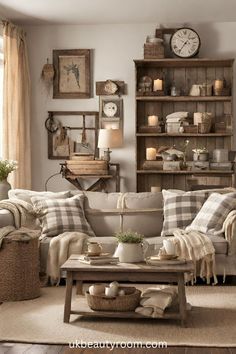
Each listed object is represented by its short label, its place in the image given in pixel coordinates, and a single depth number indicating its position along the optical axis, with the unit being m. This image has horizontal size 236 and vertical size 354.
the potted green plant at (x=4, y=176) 6.68
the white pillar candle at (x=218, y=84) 8.16
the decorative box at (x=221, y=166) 8.14
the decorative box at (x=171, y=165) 8.13
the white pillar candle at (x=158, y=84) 8.22
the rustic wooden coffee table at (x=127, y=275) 4.48
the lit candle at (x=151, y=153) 8.24
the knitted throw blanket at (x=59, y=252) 5.78
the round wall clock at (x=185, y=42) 8.16
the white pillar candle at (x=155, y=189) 8.12
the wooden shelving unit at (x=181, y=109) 8.27
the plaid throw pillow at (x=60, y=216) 6.11
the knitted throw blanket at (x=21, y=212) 6.03
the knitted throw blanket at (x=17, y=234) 5.38
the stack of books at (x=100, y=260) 4.64
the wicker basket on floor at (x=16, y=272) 5.32
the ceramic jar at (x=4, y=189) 6.66
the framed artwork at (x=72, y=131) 8.55
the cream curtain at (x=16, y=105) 8.02
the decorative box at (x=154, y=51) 8.12
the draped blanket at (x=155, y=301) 4.49
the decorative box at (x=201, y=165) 8.16
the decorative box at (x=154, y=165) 8.20
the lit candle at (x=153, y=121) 8.26
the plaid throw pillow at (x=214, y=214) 5.93
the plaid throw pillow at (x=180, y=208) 6.20
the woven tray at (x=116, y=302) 4.54
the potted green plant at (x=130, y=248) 4.71
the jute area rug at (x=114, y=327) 4.14
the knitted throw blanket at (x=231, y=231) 5.78
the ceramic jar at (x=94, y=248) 4.74
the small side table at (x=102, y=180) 8.46
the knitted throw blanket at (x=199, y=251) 5.68
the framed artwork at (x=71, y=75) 8.52
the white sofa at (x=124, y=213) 6.37
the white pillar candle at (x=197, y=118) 8.19
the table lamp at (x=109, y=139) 8.05
